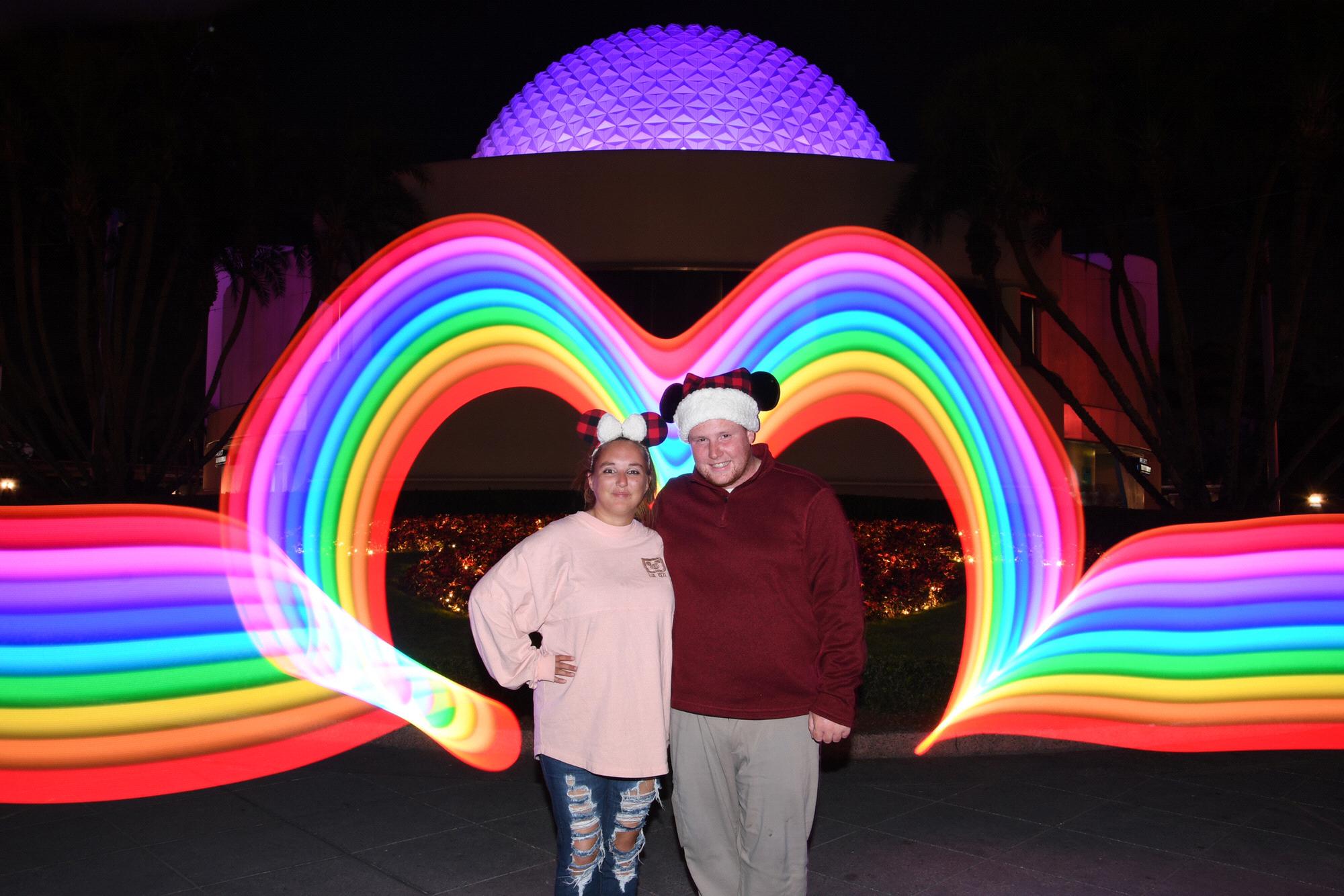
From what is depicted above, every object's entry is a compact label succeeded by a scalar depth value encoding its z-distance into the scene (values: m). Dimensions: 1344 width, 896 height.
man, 3.75
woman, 3.73
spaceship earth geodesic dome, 24.34
